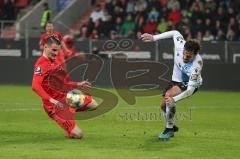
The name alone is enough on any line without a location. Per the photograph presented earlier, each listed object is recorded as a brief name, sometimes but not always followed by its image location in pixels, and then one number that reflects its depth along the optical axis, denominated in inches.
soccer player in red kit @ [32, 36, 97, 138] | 514.9
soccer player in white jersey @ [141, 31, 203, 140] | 506.6
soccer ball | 542.9
